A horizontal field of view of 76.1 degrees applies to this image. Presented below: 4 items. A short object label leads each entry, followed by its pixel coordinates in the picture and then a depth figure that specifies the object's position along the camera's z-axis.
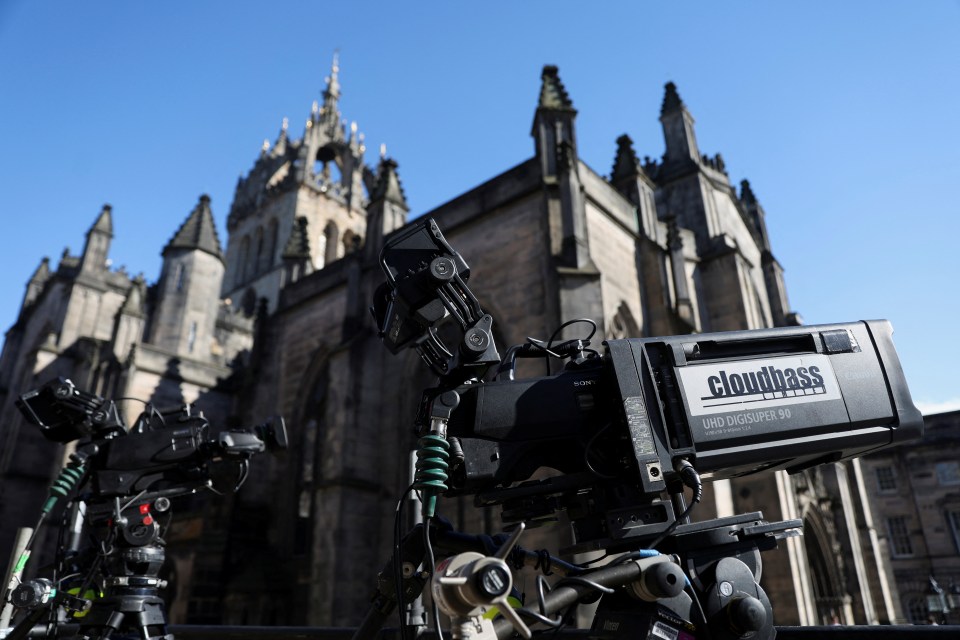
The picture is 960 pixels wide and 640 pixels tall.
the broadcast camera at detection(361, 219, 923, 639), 1.79
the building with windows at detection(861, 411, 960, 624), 29.31
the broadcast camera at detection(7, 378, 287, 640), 3.59
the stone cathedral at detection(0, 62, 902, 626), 12.09
